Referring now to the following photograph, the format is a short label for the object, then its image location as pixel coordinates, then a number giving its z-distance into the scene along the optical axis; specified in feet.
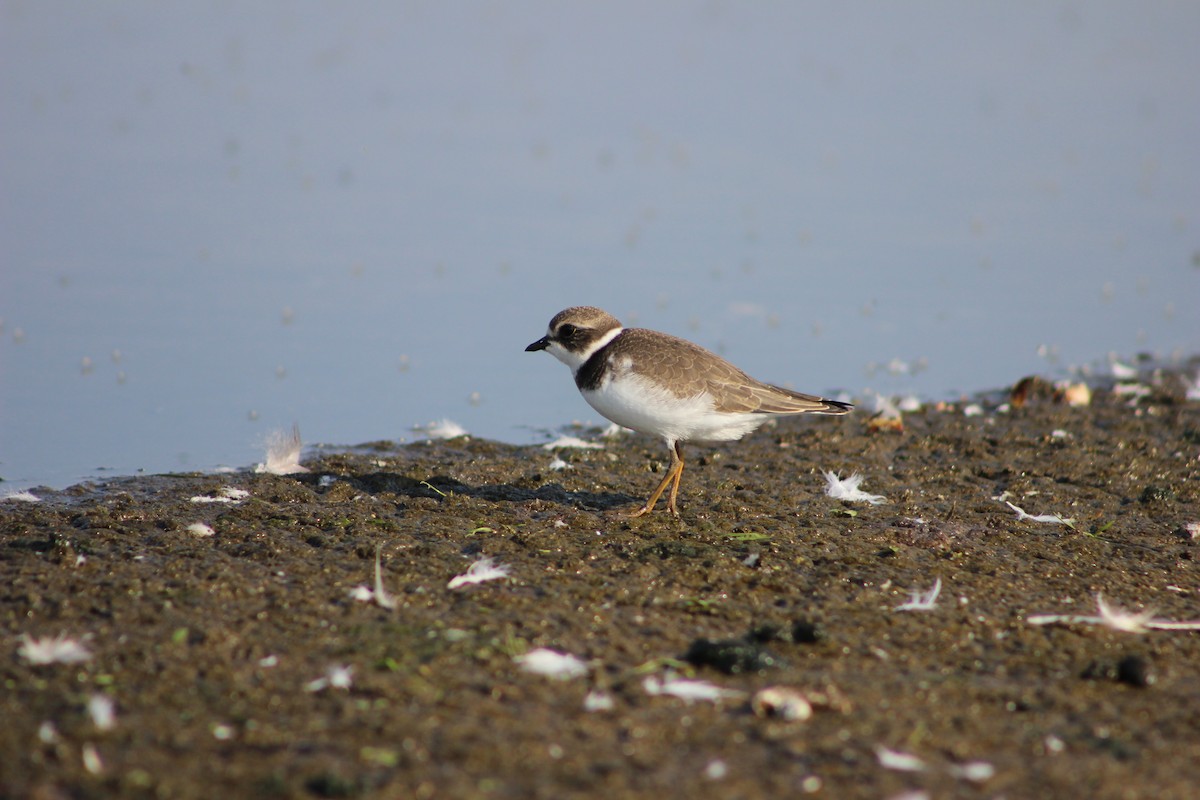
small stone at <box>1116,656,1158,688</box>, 33.55
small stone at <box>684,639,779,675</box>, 32.53
